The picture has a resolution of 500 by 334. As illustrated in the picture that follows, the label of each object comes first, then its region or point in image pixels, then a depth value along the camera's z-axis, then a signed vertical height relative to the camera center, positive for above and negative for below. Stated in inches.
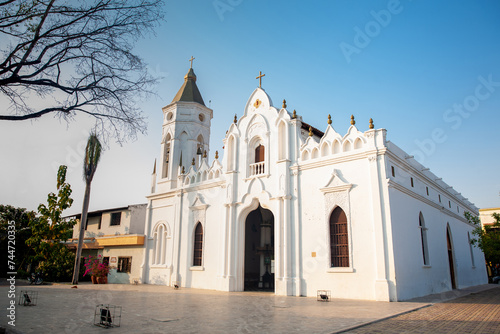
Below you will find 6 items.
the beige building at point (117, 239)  969.5 +64.8
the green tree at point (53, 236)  952.3 +66.2
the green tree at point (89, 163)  962.7 +264.4
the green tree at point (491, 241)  805.2 +59.2
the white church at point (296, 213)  578.6 +102.4
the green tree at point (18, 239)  1100.9 +67.9
